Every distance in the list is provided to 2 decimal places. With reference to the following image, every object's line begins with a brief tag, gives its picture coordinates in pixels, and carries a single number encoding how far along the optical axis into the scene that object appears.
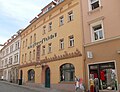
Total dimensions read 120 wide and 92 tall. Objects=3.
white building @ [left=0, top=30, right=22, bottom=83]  20.72
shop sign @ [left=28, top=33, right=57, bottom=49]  12.86
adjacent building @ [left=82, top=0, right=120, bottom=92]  8.17
